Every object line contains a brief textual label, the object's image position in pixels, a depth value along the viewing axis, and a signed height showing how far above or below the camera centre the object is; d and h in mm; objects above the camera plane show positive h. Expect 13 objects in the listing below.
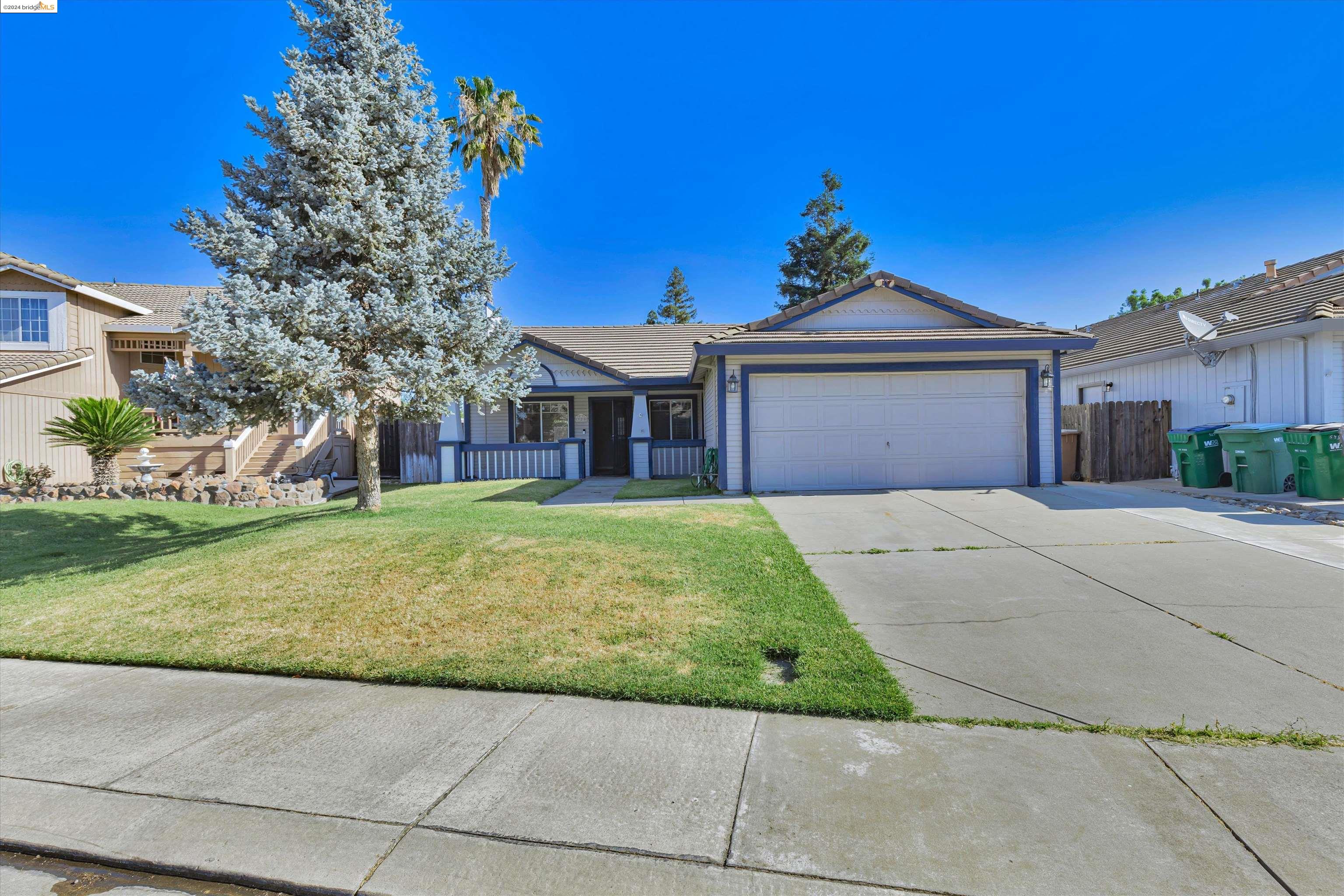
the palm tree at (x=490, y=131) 23641 +11844
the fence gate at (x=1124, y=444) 14438 -99
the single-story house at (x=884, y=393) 12078 +933
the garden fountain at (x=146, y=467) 13595 -320
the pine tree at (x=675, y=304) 54250 +11809
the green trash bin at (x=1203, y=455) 12141 -323
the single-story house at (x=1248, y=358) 11531 +1757
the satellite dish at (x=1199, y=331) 13289 +2202
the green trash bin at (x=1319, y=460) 9758 -353
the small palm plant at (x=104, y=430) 12320 +444
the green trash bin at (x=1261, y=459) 10828 -372
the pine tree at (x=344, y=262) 7781 +2517
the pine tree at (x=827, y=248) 37469 +11306
